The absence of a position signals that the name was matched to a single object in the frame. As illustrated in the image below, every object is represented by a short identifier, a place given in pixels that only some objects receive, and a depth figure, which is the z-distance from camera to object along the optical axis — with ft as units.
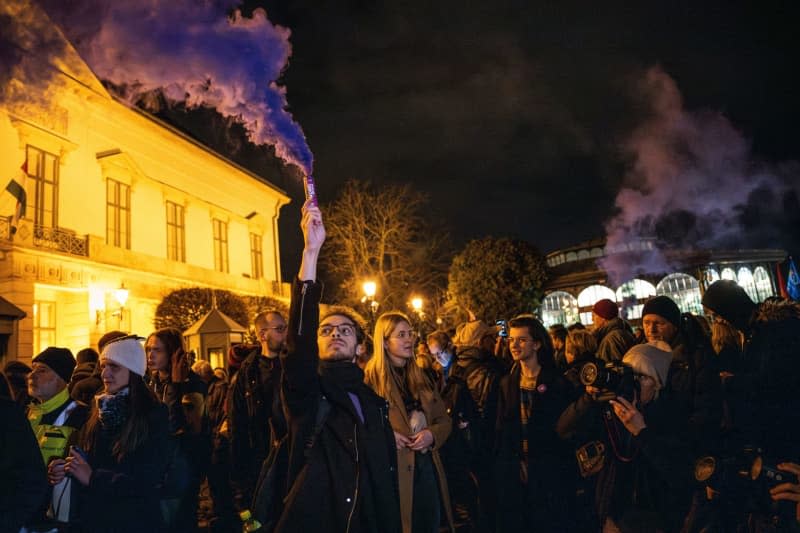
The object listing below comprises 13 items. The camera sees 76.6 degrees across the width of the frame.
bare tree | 87.76
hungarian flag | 45.54
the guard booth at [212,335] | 40.88
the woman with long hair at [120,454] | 9.29
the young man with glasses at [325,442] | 7.74
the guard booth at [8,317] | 31.40
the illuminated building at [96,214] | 49.01
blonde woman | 11.72
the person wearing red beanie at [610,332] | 18.22
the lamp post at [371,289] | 51.25
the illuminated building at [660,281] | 127.85
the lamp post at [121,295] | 51.29
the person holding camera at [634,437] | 10.69
